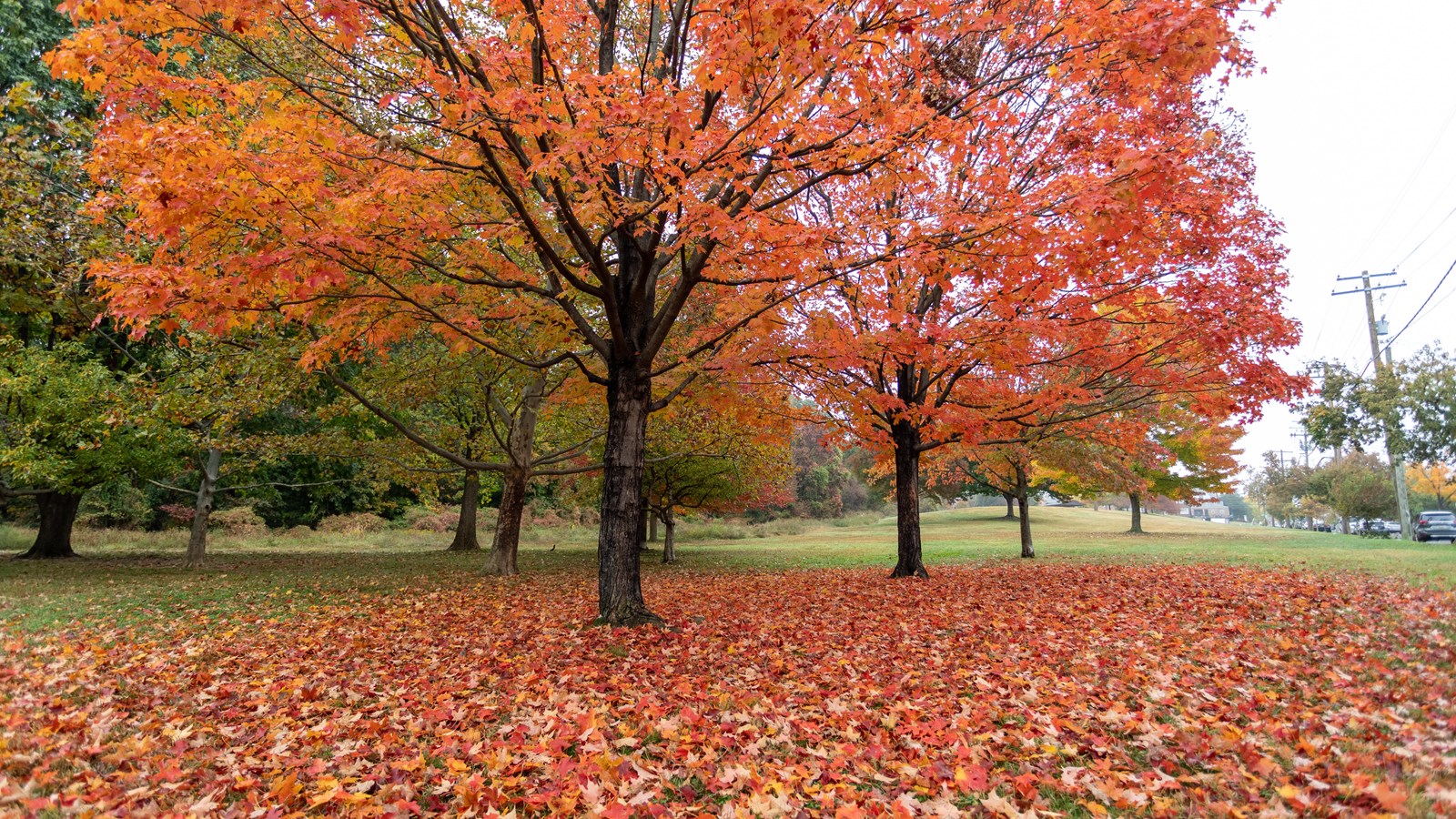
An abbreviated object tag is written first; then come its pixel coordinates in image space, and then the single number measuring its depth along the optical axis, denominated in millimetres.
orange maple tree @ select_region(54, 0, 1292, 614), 5500
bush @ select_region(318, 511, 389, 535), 32150
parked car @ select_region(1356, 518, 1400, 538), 36831
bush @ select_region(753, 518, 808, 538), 45156
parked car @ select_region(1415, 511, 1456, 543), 29047
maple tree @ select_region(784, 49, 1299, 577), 7508
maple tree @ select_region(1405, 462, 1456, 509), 49875
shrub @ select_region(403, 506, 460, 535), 34719
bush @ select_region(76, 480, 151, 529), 25500
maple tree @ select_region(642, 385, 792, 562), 17203
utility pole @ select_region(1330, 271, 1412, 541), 22188
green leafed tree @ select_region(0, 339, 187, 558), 12195
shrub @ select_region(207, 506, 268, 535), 29141
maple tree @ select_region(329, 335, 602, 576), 13344
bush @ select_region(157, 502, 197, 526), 27222
